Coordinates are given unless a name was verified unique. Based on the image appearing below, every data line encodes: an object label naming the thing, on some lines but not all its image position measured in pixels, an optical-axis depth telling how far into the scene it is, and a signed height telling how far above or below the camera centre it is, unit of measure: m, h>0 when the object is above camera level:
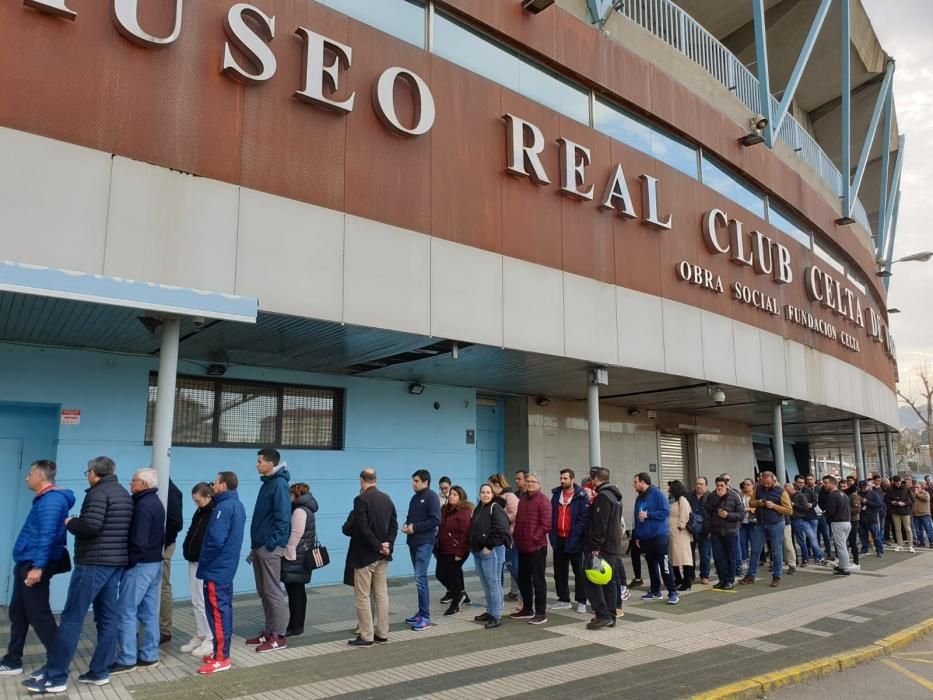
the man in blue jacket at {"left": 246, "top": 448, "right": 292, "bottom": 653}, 6.74 -0.85
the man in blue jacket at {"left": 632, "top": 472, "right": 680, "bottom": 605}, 9.45 -1.06
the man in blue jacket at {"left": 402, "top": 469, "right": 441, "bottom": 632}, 7.89 -0.82
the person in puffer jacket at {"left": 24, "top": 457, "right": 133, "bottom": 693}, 5.41 -0.96
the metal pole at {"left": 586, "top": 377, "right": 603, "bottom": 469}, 11.48 +0.63
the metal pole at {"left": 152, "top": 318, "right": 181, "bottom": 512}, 6.98 +0.55
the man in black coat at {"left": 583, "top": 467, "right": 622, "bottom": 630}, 7.86 -0.95
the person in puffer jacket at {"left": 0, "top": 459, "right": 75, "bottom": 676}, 5.58 -0.85
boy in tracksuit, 6.09 -1.03
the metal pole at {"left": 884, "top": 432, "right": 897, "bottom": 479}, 26.41 +0.12
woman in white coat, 10.09 -1.18
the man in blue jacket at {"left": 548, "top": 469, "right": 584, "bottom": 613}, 8.55 -1.00
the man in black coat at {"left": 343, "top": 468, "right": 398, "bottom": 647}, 6.96 -0.99
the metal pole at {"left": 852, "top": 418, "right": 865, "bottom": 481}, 21.76 +0.02
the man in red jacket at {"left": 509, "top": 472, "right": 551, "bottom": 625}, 8.25 -1.12
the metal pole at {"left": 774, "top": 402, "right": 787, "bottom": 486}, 16.11 +0.14
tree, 55.22 +4.15
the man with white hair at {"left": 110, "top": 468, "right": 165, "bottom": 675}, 5.89 -1.01
